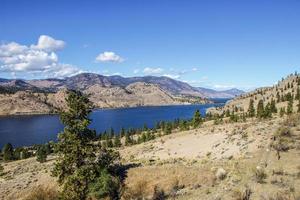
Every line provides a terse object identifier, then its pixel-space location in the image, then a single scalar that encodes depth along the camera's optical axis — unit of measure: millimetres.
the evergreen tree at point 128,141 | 86713
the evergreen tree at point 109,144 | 84365
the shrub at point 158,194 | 19915
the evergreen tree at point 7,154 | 87837
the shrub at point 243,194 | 15303
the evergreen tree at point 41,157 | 64216
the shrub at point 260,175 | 17891
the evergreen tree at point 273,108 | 87032
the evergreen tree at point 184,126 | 83268
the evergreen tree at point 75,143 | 22679
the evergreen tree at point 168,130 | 88026
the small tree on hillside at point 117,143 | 85840
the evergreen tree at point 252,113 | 86803
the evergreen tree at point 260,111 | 75766
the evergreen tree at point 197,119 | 85926
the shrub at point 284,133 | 30718
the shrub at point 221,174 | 21285
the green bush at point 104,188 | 24736
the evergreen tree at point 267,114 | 70791
